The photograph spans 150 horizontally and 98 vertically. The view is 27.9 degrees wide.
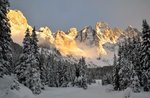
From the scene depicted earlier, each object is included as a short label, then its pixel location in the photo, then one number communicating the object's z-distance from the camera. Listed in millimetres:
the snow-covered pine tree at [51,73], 103806
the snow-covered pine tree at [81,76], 100669
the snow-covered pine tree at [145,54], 51669
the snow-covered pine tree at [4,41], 30450
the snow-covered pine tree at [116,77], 74419
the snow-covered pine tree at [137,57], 58688
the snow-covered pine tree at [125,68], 59956
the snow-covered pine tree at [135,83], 52688
